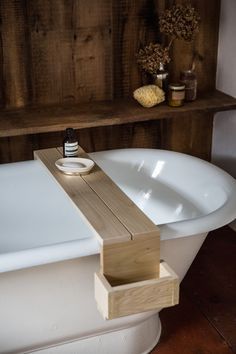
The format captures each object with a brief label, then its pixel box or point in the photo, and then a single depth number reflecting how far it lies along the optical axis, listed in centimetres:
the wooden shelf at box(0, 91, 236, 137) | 232
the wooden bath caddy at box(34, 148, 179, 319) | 161
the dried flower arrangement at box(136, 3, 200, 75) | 248
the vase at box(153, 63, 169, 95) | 259
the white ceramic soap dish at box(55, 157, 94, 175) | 209
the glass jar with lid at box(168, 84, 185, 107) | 254
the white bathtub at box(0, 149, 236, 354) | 173
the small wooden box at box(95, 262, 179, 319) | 159
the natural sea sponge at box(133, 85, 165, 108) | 251
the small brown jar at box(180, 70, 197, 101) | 262
